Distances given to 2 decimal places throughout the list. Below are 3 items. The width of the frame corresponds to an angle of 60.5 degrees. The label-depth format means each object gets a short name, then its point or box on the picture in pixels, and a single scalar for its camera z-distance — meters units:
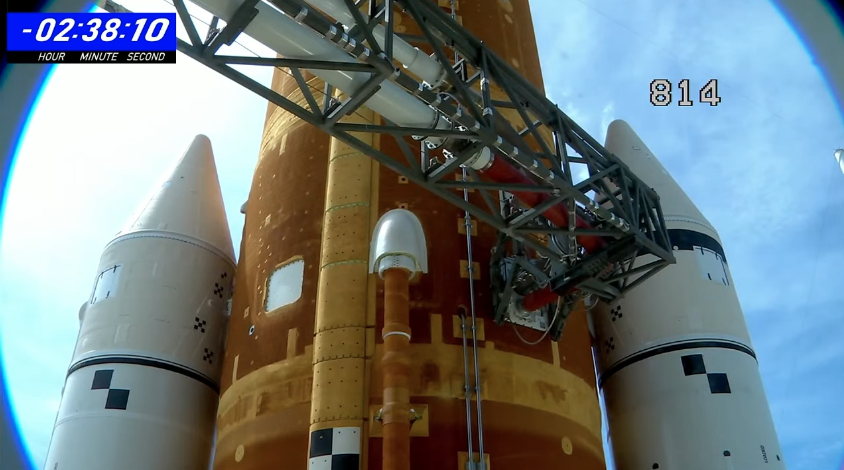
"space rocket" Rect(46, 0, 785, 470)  10.79
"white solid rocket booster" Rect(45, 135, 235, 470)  13.70
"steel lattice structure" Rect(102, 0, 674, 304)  8.18
